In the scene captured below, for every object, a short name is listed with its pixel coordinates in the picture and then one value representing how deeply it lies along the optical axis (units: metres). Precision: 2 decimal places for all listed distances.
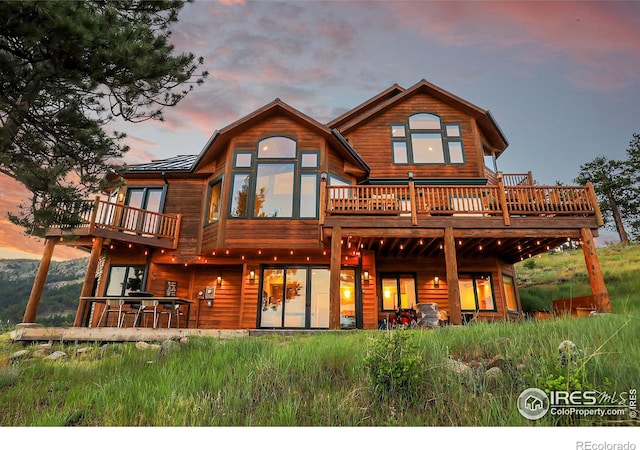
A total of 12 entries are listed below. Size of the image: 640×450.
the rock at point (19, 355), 5.79
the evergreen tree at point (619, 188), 20.62
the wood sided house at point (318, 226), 9.22
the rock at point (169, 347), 5.38
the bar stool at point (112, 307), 10.93
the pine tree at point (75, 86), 4.08
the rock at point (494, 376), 3.27
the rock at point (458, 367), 3.41
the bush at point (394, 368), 3.21
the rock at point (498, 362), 3.51
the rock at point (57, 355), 5.57
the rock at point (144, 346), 5.85
